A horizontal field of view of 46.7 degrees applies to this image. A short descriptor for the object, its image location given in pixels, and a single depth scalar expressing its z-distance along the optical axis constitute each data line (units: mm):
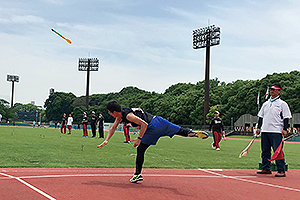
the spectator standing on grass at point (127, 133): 20514
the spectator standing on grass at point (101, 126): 26062
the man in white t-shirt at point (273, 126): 8648
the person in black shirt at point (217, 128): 17781
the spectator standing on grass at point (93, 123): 27516
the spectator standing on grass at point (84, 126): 28028
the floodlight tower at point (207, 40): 65481
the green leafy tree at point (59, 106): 124938
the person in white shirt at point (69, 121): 33344
